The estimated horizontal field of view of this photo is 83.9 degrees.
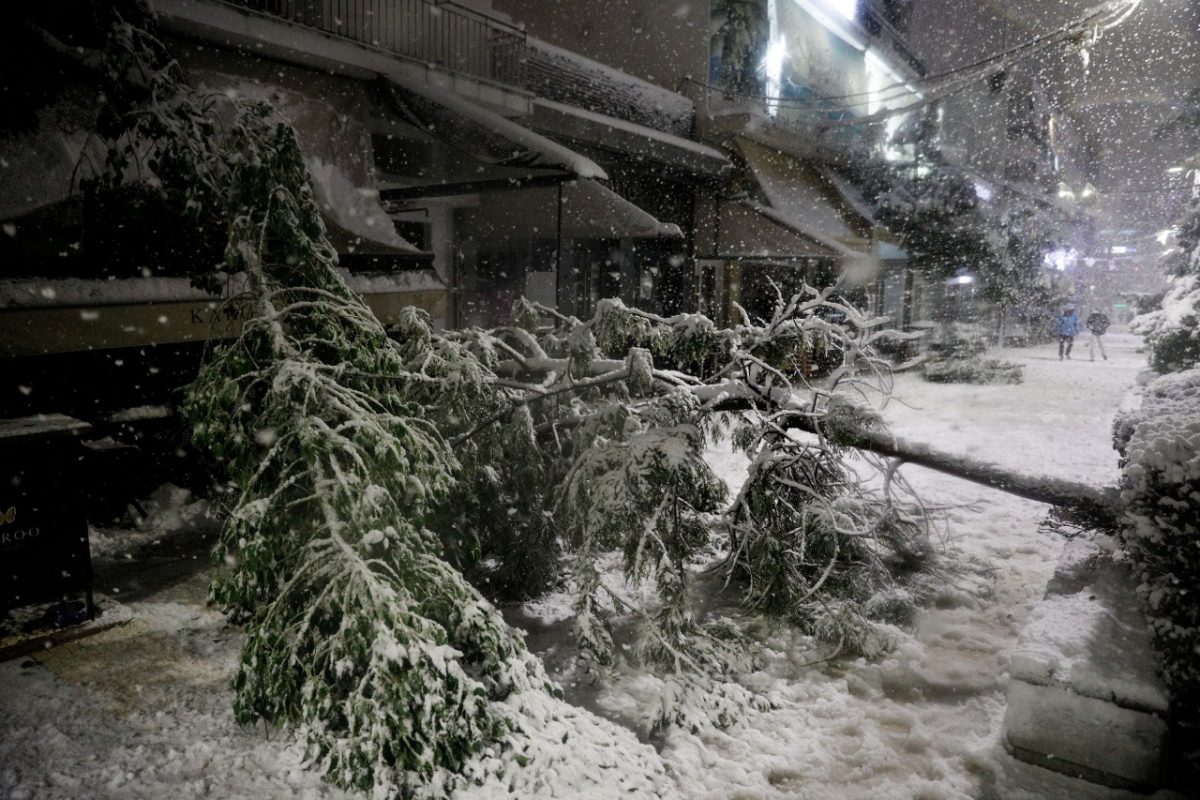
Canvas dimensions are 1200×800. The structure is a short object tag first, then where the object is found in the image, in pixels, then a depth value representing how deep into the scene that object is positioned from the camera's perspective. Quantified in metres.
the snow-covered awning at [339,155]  7.69
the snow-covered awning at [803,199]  15.37
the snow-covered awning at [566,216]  10.71
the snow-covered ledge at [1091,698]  3.33
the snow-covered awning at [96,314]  5.24
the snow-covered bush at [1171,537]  3.34
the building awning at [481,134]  7.95
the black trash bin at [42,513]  4.05
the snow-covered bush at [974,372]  16.55
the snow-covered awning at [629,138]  12.03
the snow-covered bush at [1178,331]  11.74
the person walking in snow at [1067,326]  21.27
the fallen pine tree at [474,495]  2.81
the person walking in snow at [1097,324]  23.08
